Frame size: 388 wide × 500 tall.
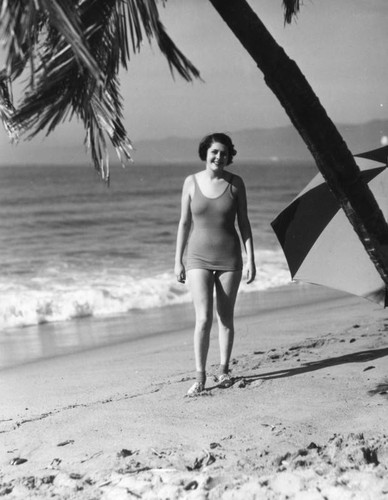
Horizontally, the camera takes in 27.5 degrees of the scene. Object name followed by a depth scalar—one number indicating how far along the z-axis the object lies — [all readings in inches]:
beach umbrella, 215.3
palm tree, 153.9
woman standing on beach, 210.1
